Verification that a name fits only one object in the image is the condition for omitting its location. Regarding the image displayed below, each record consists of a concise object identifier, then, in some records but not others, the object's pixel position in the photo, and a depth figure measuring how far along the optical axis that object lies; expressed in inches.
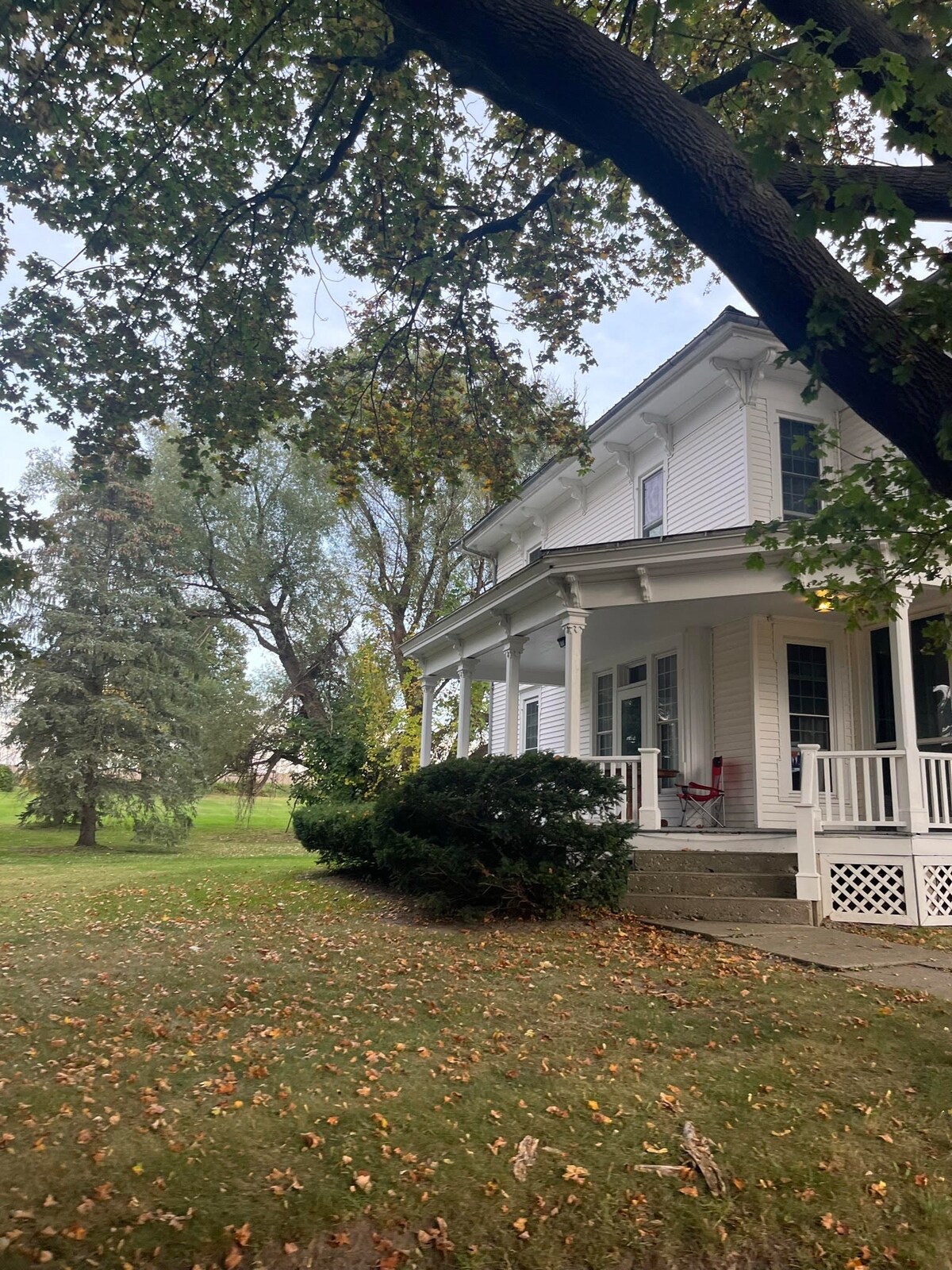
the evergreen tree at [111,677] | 905.5
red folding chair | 494.3
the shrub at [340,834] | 537.6
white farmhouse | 392.5
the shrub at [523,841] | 357.4
